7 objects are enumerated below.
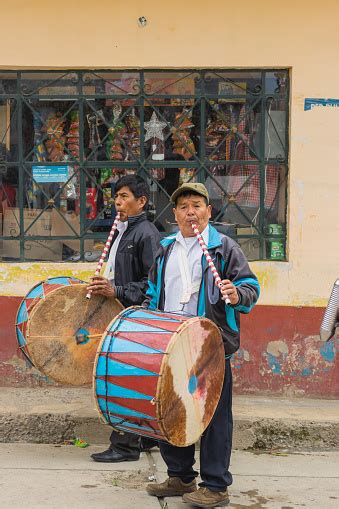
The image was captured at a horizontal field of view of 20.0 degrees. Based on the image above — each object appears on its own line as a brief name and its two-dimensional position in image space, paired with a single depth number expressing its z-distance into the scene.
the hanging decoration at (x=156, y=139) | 7.08
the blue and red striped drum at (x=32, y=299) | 5.66
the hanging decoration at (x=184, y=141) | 7.09
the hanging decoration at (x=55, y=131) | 7.07
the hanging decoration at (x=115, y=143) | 7.07
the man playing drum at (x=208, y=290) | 4.93
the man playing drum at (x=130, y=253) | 5.78
